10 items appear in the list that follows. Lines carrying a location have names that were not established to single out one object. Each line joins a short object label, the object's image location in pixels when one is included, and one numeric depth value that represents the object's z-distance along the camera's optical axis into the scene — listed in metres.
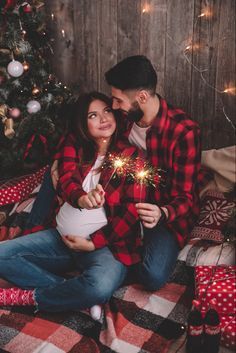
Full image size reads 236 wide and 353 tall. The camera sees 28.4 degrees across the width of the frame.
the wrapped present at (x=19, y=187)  3.11
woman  2.14
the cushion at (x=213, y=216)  2.43
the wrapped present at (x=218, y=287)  2.02
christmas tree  3.07
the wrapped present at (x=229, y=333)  1.93
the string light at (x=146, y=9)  3.12
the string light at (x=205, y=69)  2.91
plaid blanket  1.98
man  2.26
